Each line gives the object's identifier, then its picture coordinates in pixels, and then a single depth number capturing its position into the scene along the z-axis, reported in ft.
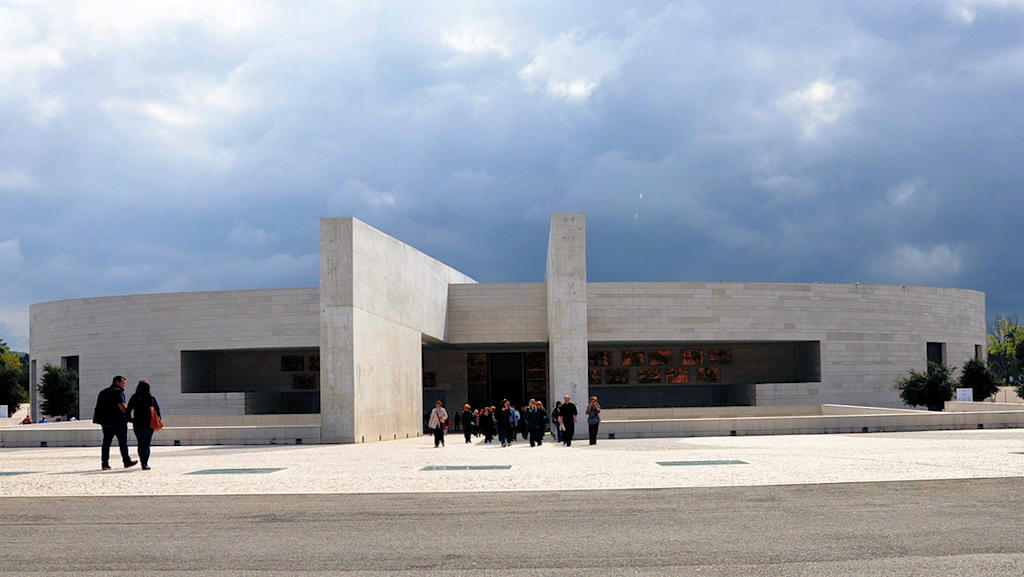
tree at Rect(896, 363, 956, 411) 133.18
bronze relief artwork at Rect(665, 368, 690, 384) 155.02
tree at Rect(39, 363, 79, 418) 152.15
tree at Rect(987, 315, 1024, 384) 303.42
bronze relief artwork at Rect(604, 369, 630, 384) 155.22
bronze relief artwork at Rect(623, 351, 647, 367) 155.53
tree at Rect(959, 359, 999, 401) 148.46
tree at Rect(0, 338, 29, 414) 189.37
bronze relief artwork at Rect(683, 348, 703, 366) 154.30
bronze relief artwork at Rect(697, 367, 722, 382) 154.40
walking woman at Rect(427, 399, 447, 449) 73.77
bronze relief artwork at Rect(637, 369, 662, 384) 155.53
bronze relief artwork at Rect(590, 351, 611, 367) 154.71
